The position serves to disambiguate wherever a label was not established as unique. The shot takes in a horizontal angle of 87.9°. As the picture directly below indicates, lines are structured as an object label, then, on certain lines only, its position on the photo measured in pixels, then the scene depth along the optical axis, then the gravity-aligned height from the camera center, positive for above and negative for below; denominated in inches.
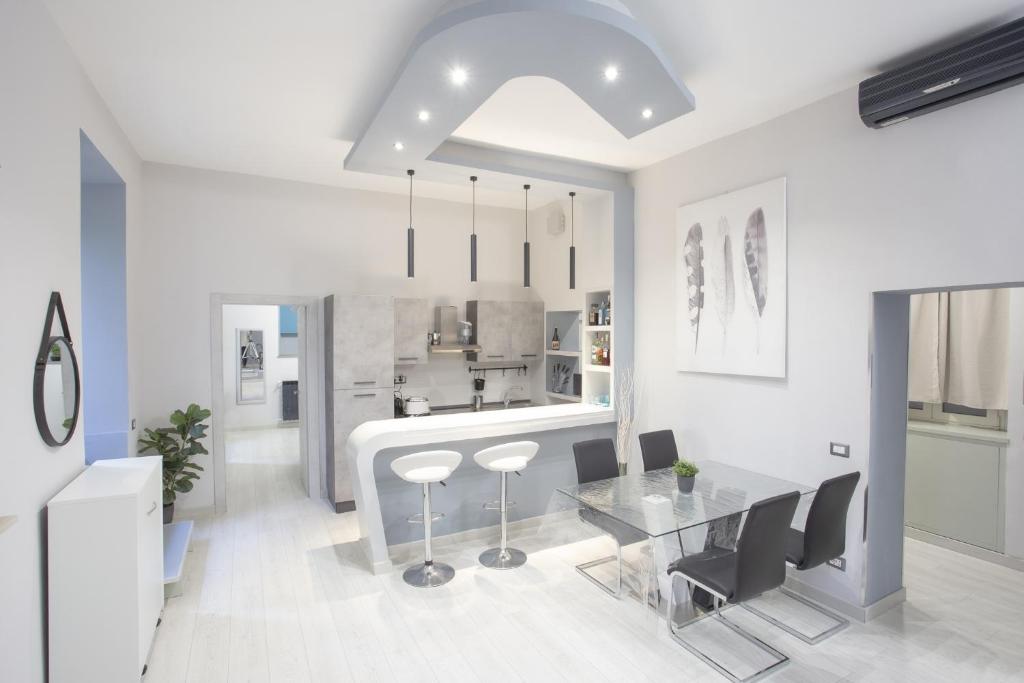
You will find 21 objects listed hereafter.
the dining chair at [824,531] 109.2 -41.6
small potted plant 124.1 -32.5
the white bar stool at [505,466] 149.7 -36.8
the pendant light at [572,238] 182.5 +39.6
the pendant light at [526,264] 167.5 +22.9
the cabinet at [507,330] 233.1 +2.7
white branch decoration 190.2 -26.5
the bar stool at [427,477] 138.7 -36.7
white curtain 155.9 -3.8
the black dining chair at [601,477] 131.6 -38.7
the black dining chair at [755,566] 97.3 -44.1
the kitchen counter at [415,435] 146.8 -29.7
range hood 233.0 +4.3
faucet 249.9 -28.2
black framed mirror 88.0 -8.7
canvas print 142.3 +15.3
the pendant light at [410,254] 155.1 +24.1
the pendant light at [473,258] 163.5 +24.2
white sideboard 88.5 -42.4
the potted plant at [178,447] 168.1 -36.8
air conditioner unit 93.6 +49.3
